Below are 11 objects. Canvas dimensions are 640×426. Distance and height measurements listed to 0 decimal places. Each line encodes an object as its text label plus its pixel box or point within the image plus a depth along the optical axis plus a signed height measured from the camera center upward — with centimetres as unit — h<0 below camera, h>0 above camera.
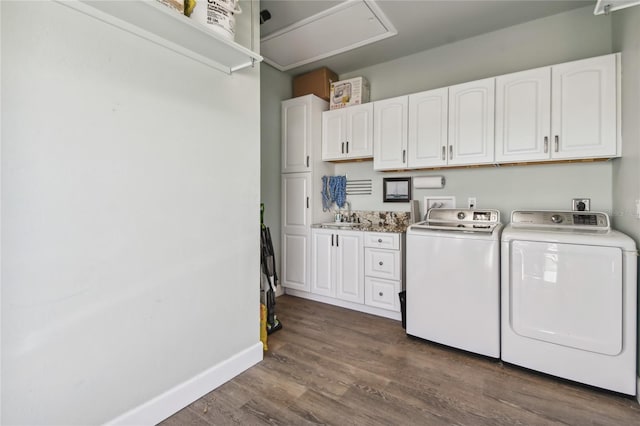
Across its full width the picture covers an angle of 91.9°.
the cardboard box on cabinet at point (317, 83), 368 +152
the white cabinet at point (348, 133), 335 +85
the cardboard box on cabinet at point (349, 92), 352 +134
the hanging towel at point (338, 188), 377 +25
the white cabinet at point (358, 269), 298 -63
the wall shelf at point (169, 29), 129 +86
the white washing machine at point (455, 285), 222 -59
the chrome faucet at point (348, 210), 377 -2
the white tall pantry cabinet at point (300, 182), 356 +32
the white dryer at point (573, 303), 183 -60
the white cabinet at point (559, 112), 223 +74
